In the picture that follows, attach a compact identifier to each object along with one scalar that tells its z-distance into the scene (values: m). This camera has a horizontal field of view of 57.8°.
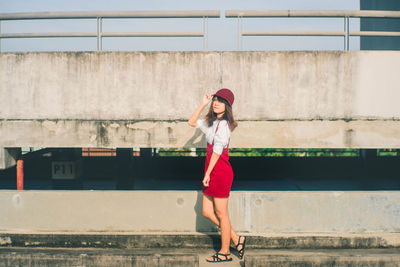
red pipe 6.46
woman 4.44
